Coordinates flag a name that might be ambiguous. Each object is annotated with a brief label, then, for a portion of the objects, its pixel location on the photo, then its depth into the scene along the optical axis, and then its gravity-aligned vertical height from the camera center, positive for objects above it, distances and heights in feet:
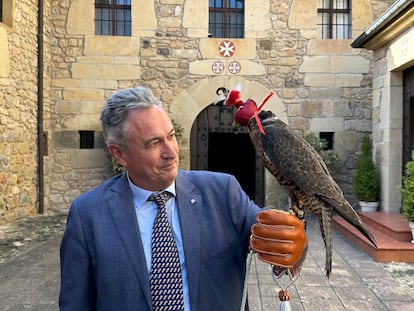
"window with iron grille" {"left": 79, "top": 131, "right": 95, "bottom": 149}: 27.07 +0.40
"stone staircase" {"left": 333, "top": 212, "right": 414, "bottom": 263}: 15.83 -4.01
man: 4.49 -1.05
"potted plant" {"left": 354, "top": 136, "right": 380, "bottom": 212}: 22.76 -2.26
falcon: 5.21 -0.28
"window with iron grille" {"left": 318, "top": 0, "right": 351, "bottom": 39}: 26.94 +8.65
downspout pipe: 25.27 +2.29
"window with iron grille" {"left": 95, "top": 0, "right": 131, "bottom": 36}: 26.99 +8.79
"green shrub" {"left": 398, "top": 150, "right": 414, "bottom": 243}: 16.25 -2.06
